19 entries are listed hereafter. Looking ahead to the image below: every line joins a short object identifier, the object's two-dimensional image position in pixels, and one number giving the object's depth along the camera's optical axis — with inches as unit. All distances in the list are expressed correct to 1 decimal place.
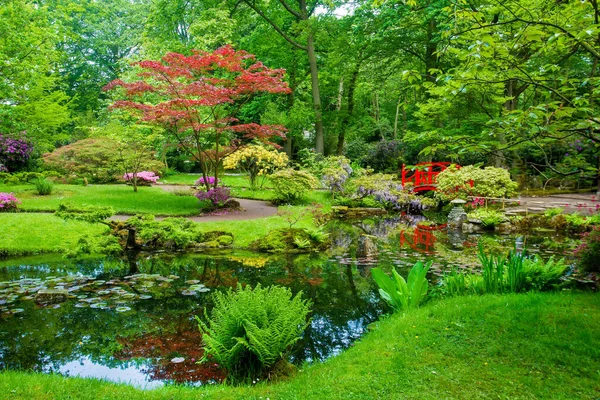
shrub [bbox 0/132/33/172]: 652.1
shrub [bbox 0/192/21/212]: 453.2
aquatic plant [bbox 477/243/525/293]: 207.5
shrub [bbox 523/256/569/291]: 209.2
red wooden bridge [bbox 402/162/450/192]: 708.8
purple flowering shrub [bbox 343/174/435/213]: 644.7
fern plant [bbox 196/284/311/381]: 146.7
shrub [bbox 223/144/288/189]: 642.8
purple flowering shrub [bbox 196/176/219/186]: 641.0
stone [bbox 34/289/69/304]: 227.3
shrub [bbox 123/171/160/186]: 751.1
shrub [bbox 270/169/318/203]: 612.4
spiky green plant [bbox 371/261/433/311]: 202.7
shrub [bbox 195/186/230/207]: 528.1
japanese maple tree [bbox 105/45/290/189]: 476.7
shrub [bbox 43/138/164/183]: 730.9
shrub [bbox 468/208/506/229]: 494.3
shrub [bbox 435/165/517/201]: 589.3
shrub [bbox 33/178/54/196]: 563.5
